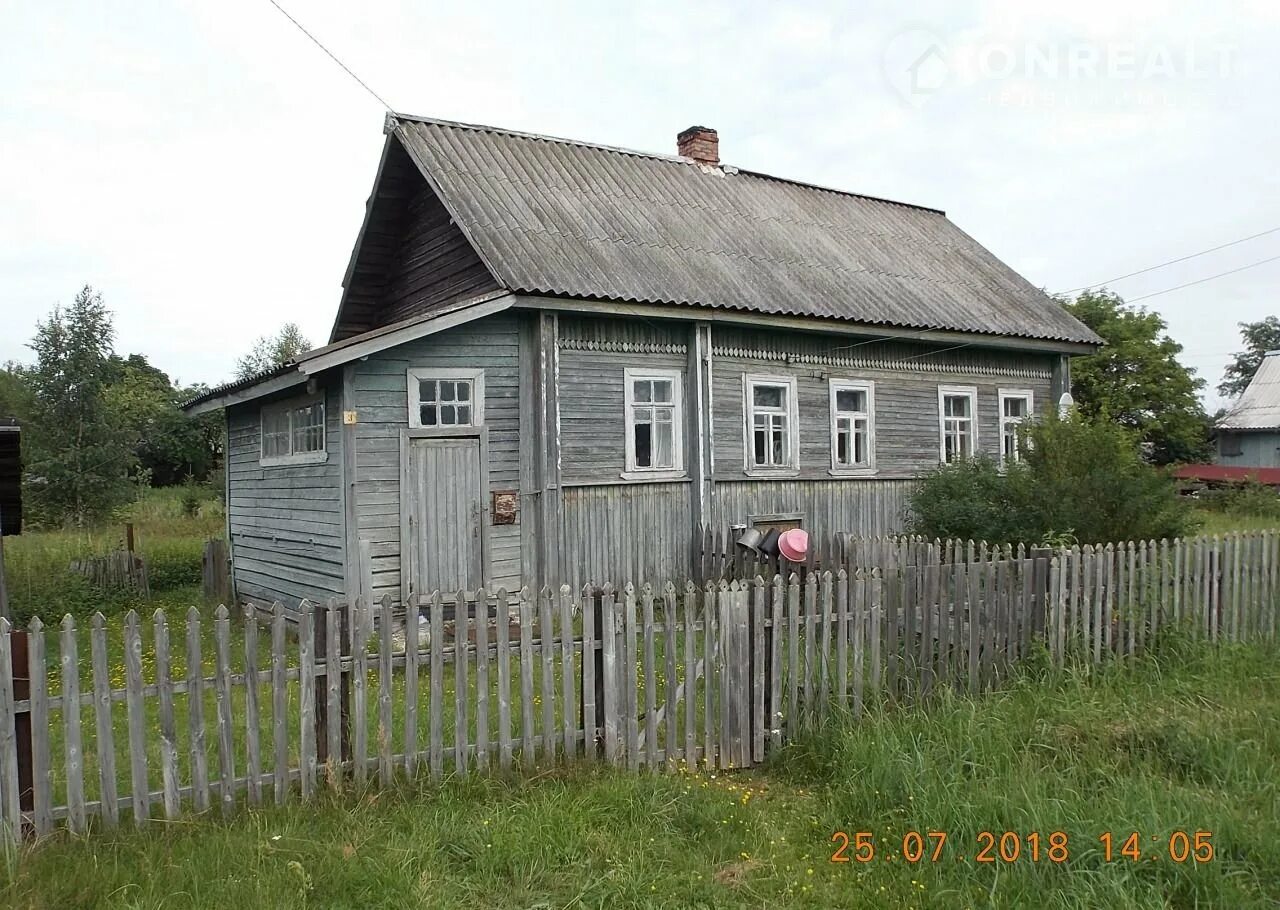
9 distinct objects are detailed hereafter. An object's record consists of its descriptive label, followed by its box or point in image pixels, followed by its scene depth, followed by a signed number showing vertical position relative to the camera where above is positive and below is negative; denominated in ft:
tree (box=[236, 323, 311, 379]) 159.94 +19.00
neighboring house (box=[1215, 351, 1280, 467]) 118.42 +0.74
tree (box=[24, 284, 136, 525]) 65.82 +1.92
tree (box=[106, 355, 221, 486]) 126.82 +2.00
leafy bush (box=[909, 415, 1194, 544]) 27.81 -1.86
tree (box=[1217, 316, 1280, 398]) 210.79 +20.04
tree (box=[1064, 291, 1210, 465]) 95.86 +5.71
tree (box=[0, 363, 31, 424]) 69.00 +7.18
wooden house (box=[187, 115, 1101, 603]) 32.55 +2.85
